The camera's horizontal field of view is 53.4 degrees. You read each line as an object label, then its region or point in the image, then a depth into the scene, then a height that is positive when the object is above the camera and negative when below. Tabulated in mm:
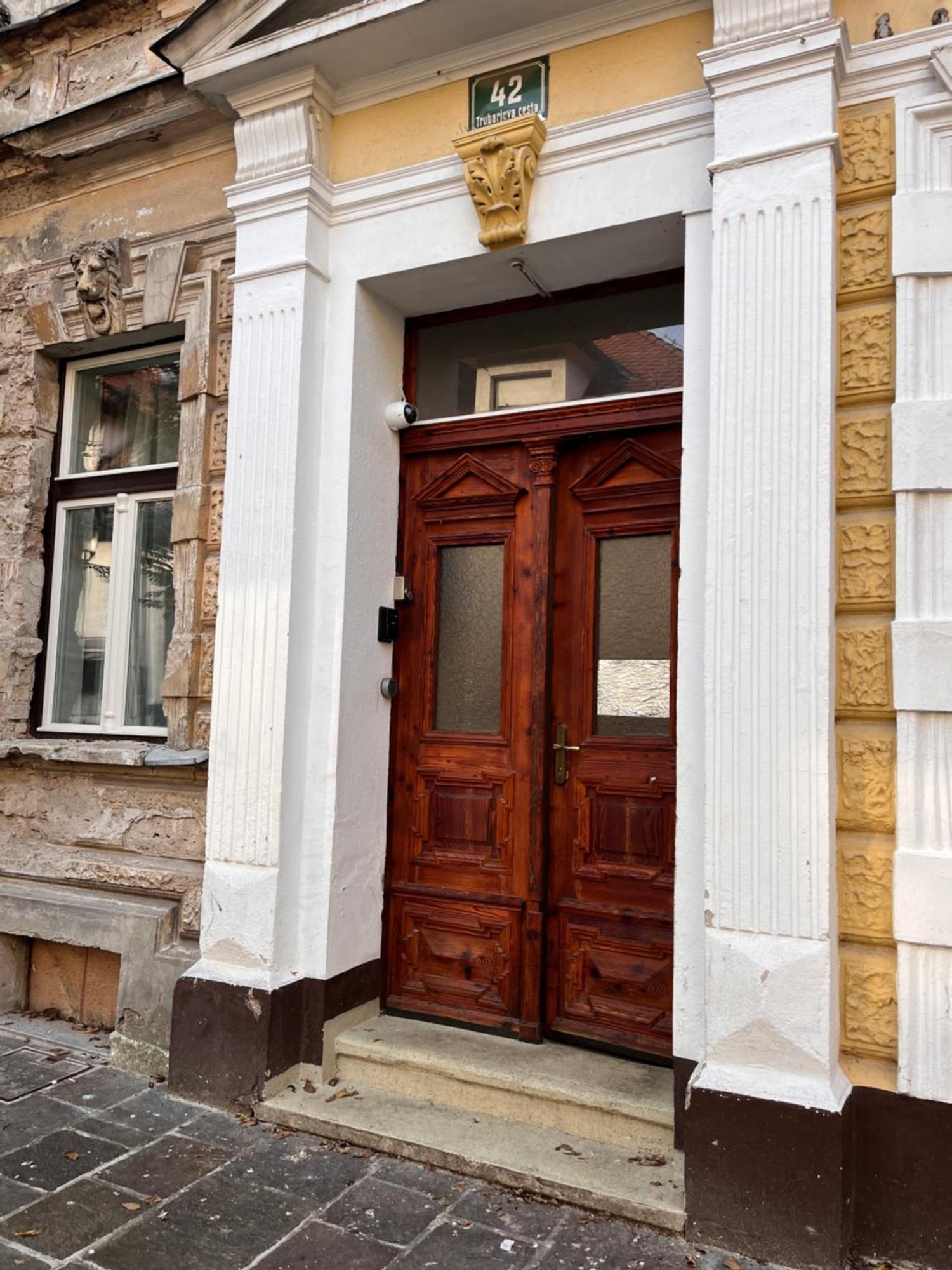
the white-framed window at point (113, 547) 4871 +801
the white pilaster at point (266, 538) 3914 +698
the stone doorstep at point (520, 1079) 3365 -1389
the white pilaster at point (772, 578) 2941 +450
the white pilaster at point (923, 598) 2877 +383
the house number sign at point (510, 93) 3764 +2480
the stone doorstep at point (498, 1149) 3055 -1547
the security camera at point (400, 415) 4293 +1320
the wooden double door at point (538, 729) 3814 -82
